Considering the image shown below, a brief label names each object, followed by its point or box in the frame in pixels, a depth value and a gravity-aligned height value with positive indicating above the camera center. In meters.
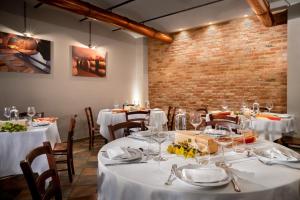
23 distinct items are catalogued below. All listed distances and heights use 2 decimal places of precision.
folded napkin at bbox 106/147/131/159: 1.34 -0.34
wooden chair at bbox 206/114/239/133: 2.44 -0.30
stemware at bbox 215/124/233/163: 1.30 -0.26
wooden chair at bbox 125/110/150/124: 1.82 -0.27
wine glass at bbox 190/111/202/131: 1.84 -0.17
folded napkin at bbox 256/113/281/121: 3.53 -0.33
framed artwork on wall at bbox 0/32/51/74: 4.39 +0.88
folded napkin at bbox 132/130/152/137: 1.95 -0.32
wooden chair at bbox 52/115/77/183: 3.03 -0.72
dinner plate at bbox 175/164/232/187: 0.97 -0.37
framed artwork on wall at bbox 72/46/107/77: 5.66 +0.91
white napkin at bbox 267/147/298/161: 1.28 -0.34
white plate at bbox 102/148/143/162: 1.31 -0.35
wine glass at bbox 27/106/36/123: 3.20 -0.20
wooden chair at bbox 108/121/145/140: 2.07 -0.29
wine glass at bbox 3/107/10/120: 3.28 -0.21
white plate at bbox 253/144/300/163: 1.29 -0.35
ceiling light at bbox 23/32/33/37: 4.68 +1.30
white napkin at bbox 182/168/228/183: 1.02 -0.36
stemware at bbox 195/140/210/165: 1.27 -0.35
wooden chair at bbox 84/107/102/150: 4.87 -0.76
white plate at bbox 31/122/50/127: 3.00 -0.35
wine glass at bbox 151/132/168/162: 1.36 -0.25
